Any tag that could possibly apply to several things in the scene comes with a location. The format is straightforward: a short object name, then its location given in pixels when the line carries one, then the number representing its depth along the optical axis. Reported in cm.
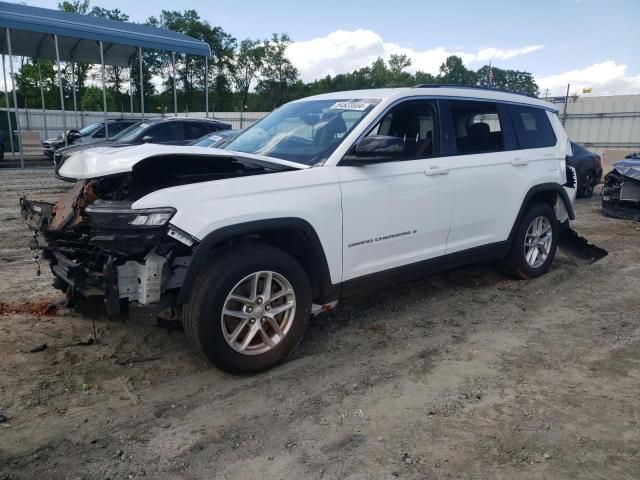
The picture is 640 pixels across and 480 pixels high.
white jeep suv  299
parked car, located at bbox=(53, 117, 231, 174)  1239
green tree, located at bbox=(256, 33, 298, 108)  7362
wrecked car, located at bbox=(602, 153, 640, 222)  924
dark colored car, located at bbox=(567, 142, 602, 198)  1241
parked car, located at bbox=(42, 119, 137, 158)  1688
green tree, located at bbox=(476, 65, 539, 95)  8650
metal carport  1541
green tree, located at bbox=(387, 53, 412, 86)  9356
